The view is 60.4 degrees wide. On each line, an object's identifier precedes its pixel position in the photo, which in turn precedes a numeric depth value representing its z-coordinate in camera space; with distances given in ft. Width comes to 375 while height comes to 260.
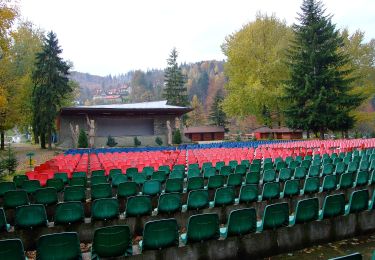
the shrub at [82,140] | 98.48
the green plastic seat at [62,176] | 33.98
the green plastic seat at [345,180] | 26.49
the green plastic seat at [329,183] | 26.16
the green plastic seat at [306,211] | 17.80
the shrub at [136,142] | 110.39
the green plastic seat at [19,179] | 31.19
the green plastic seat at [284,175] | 31.12
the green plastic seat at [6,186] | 29.18
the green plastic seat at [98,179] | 31.58
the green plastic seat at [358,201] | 19.31
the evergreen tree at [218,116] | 195.66
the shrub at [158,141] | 114.11
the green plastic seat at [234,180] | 29.60
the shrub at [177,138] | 111.04
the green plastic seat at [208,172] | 34.94
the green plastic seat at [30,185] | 29.50
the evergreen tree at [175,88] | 199.49
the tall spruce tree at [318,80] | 106.63
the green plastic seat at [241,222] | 16.46
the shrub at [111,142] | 107.45
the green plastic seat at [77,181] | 31.01
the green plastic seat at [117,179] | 31.98
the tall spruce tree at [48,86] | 118.11
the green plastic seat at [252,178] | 29.81
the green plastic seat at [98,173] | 35.41
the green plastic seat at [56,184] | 30.27
